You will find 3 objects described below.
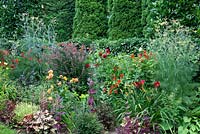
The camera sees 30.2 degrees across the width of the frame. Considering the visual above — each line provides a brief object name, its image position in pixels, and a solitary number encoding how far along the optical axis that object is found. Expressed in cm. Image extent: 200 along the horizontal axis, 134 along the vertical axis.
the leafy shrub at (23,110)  519
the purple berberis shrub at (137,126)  475
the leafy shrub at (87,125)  480
